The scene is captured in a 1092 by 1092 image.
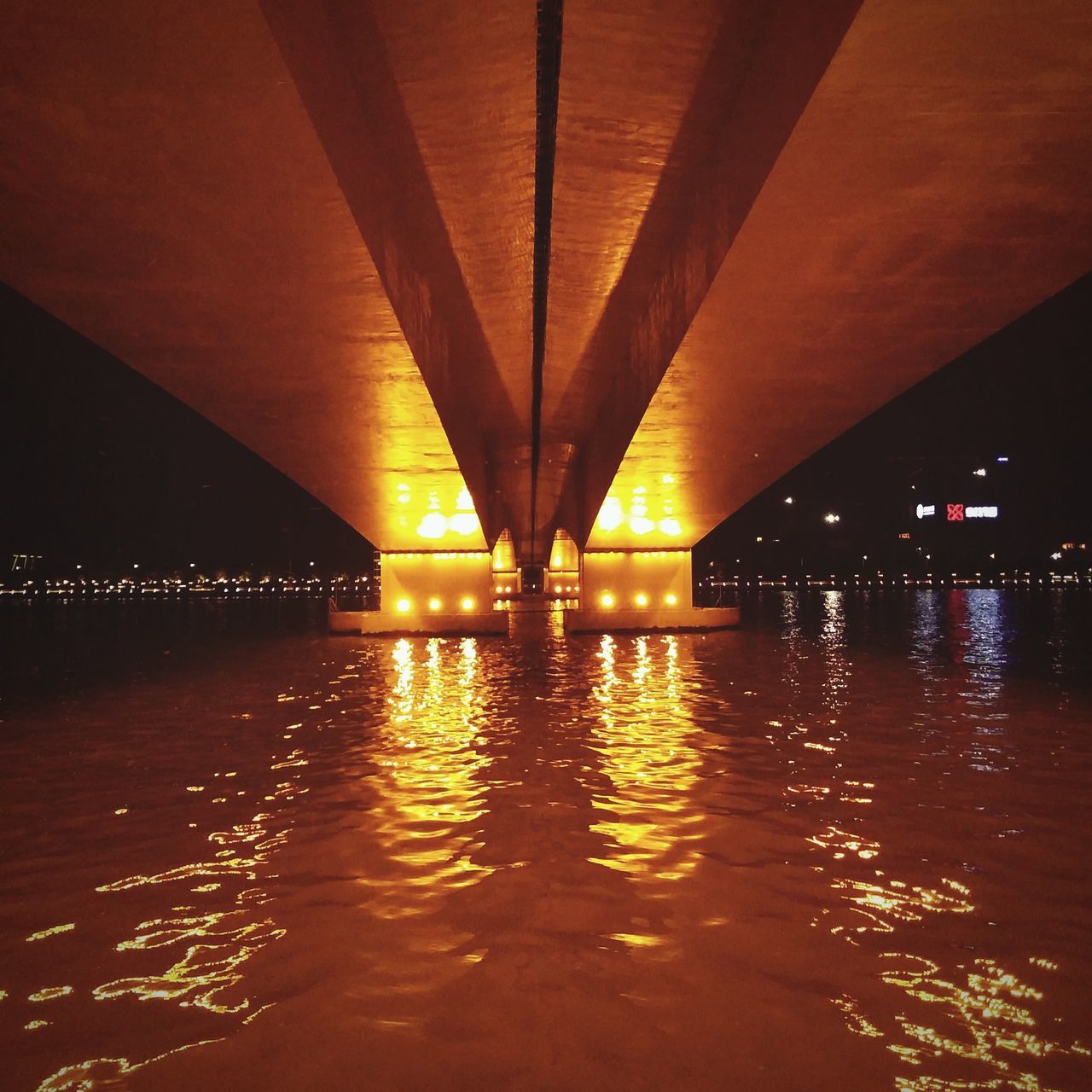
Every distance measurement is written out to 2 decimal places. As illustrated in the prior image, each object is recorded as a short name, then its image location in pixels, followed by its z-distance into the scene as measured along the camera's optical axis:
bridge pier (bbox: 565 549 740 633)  31.09
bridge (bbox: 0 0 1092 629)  5.26
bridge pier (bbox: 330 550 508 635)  31.88
